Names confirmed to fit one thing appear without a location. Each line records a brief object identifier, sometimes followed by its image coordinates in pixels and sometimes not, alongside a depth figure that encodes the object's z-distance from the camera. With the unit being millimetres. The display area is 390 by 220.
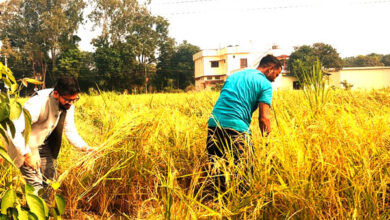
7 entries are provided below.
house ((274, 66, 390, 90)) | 29266
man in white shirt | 2367
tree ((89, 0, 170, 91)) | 29547
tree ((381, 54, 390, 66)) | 64281
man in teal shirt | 2768
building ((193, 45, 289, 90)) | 35188
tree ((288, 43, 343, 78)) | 37312
